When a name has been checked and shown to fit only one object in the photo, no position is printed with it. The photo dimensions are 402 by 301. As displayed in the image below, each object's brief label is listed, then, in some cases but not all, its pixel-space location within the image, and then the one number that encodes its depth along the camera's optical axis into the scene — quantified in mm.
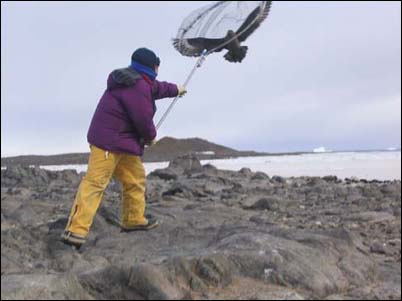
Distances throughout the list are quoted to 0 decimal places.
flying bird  5891
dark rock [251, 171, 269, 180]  11742
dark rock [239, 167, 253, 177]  12867
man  4789
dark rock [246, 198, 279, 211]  6684
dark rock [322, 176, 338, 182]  11023
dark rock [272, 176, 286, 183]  10969
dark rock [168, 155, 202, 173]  13925
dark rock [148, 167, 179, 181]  12070
